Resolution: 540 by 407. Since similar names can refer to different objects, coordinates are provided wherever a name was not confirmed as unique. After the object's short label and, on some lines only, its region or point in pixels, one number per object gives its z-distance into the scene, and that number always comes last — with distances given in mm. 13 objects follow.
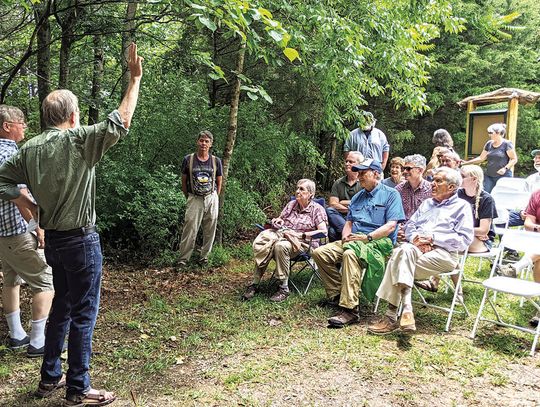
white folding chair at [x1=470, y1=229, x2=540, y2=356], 3387
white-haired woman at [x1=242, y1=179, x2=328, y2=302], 4637
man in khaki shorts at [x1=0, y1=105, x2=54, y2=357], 3131
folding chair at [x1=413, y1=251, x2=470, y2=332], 3826
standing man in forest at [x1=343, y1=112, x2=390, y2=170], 6398
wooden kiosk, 8367
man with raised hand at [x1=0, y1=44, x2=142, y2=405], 2354
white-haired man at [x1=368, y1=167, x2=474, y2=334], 3748
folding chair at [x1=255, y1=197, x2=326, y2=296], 4742
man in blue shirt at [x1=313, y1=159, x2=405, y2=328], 4152
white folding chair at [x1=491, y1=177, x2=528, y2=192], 6102
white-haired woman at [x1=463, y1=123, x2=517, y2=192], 6852
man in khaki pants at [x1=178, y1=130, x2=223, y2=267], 5727
